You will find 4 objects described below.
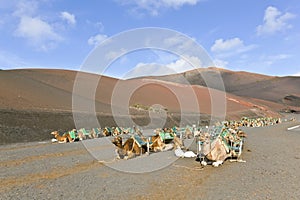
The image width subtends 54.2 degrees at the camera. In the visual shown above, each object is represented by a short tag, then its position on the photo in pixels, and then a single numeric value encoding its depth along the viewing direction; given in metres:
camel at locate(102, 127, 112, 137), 26.17
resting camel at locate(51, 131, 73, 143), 21.02
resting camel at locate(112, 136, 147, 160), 13.31
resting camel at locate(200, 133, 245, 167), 11.50
